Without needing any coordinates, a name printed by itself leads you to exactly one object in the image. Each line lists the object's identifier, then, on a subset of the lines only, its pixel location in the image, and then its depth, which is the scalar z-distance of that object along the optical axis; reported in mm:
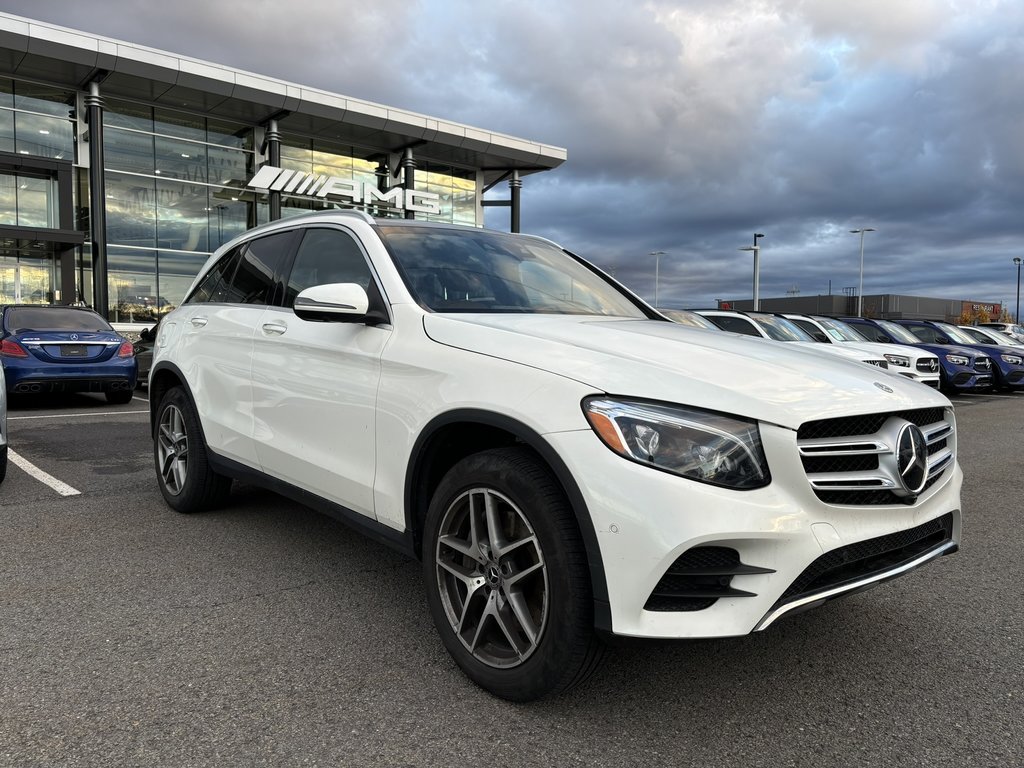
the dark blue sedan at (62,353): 10133
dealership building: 23309
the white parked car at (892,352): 13164
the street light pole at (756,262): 38688
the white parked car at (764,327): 11711
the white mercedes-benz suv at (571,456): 2107
